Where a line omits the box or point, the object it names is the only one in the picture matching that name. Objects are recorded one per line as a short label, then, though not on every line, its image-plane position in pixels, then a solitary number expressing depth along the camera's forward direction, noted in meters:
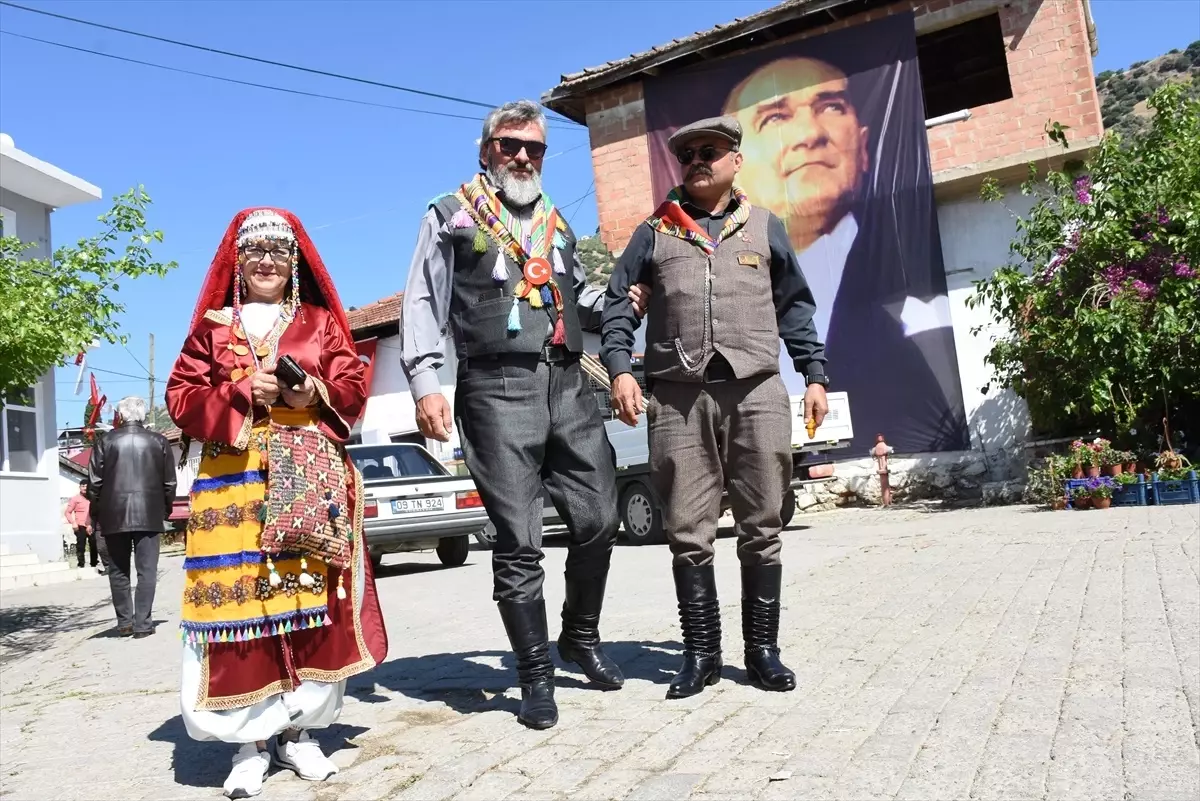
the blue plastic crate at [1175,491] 10.67
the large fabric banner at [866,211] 14.28
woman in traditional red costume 3.11
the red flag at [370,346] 24.94
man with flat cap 3.85
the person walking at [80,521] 18.01
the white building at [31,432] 15.30
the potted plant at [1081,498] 11.09
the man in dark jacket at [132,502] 7.79
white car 10.53
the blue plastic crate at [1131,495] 10.96
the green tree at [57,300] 6.42
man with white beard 3.70
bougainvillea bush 11.07
